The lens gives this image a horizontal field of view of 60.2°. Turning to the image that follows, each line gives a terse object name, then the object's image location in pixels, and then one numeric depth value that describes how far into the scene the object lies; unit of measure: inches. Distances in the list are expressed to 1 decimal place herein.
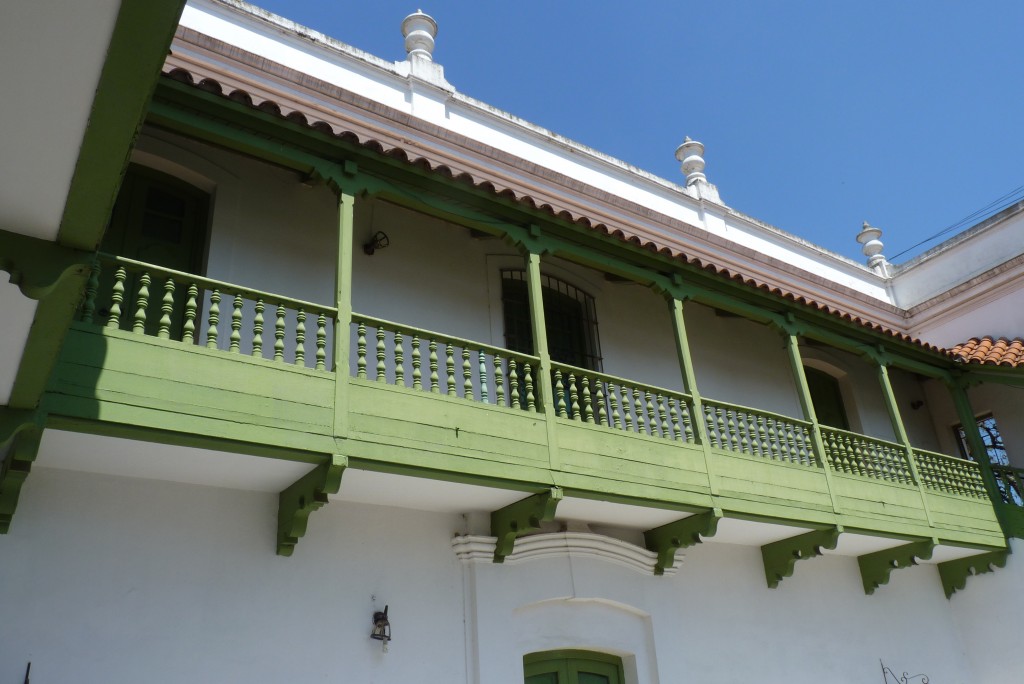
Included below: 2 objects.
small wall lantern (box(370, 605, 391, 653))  272.1
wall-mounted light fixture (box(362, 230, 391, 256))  341.7
